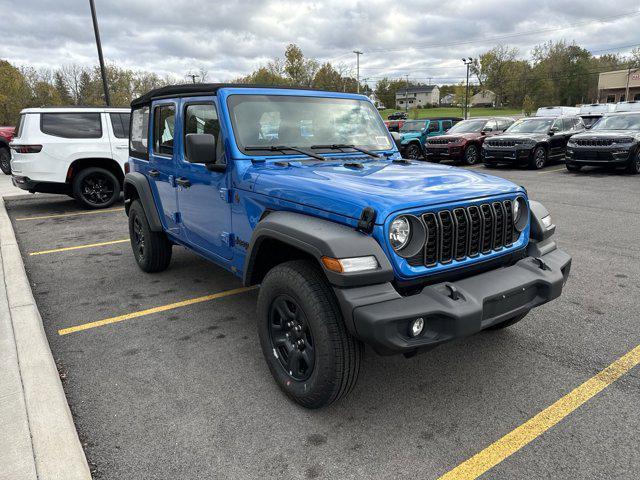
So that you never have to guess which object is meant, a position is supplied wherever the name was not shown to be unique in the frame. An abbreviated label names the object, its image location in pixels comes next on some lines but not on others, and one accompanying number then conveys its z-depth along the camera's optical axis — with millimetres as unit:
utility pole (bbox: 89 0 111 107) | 15047
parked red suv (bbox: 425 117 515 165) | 16109
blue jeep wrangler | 2342
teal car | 17797
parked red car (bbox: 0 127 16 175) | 15855
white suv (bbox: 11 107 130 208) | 8625
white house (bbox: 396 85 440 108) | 142000
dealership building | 59250
